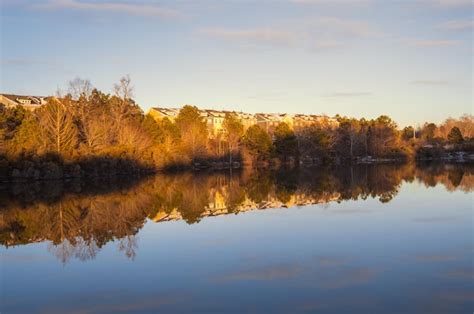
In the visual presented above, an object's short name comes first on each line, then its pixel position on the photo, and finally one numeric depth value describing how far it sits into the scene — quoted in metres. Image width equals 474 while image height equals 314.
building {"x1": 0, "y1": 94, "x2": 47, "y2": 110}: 62.94
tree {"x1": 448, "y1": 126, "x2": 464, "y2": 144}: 92.50
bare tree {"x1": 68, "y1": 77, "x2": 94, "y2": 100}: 51.31
